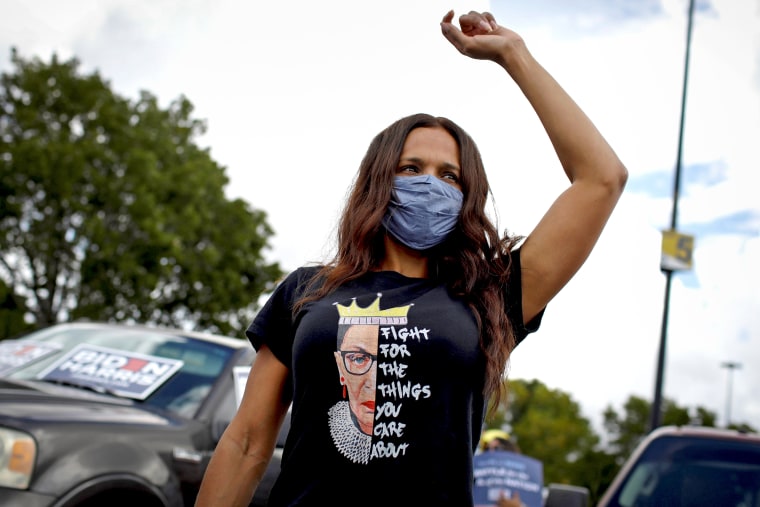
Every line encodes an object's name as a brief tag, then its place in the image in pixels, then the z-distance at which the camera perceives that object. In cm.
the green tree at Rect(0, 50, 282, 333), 2273
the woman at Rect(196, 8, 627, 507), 191
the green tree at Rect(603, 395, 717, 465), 5934
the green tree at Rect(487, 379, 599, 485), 6178
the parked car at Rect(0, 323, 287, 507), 349
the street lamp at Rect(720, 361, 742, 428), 5338
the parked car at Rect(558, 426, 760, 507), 383
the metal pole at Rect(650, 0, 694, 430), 1370
